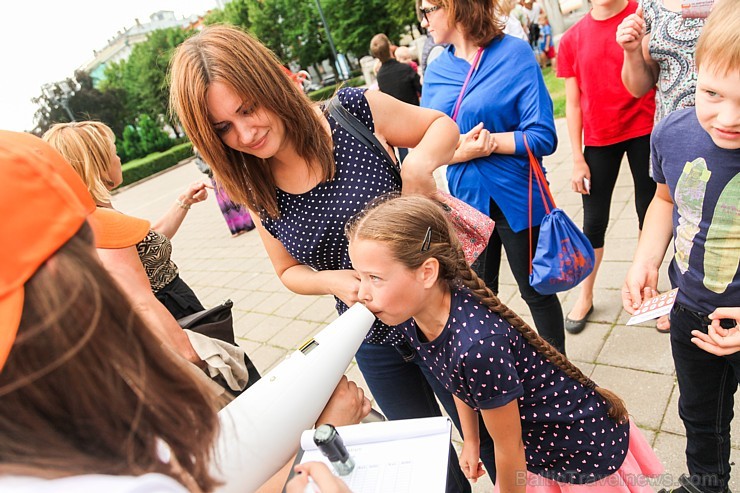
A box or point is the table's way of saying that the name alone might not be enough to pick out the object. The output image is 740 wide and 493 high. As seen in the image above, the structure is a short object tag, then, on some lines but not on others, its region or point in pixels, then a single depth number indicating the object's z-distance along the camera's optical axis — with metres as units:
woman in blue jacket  2.19
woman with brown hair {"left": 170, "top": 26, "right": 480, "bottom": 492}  1.54
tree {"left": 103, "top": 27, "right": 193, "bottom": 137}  44.31
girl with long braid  1.35
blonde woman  2.23
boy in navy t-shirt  1.20
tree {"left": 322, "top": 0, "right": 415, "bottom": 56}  37.72
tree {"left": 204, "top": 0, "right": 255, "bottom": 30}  43.30
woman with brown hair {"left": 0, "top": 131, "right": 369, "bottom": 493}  0.62
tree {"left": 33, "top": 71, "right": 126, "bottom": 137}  42.62
